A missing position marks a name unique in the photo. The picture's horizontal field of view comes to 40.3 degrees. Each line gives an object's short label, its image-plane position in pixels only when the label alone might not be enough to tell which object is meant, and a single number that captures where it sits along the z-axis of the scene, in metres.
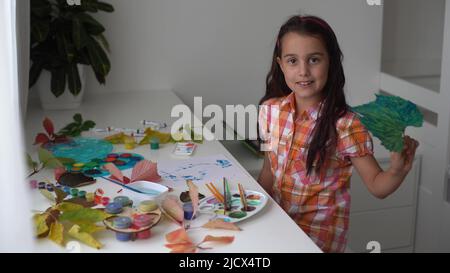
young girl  1.53
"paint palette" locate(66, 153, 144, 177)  1.64
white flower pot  2.29
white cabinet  2.34
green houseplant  2.22
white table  1.21
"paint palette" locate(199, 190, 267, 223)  1.33
